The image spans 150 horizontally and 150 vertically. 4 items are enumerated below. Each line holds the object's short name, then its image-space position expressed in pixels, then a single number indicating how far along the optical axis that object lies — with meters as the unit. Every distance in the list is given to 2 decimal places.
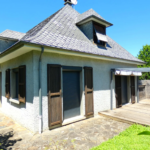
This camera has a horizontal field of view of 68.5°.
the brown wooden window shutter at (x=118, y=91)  7.60
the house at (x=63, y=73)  4.35
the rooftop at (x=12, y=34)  6.54
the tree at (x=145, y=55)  17.33
